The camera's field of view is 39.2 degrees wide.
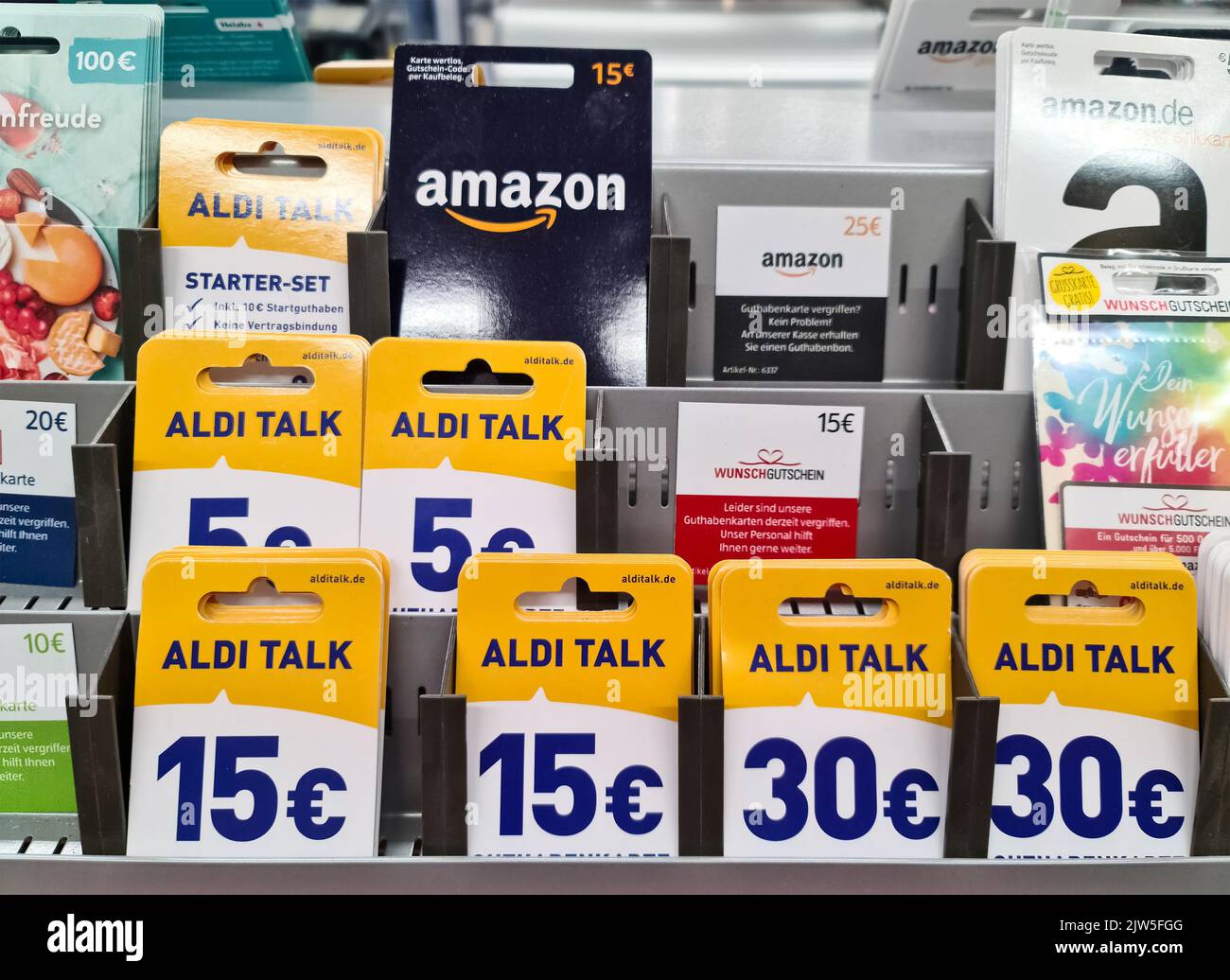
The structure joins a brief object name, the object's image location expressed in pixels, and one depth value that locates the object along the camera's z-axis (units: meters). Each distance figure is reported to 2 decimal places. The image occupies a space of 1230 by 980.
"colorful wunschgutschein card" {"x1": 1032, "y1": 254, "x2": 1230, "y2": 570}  0.52
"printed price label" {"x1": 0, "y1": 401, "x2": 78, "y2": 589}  0.52
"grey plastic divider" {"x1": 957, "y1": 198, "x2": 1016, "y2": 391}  0.53
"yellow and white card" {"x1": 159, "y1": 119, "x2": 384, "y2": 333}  0.55
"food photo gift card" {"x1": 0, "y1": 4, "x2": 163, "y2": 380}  0.54
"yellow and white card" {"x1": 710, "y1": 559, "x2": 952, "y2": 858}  0.48
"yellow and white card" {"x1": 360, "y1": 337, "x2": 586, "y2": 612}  0.51
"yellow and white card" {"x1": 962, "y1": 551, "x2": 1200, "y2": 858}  0.48
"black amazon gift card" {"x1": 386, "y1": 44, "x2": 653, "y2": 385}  0.55
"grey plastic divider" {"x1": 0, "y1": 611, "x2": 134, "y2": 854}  0.47
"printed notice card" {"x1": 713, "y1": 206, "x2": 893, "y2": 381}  0.56
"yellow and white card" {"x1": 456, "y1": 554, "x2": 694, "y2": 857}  0.48
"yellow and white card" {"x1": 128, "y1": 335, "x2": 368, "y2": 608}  0.51
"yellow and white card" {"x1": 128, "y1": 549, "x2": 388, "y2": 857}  0.48
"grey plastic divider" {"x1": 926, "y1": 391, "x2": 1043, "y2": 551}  0.53
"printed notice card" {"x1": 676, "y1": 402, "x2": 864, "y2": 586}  0.52
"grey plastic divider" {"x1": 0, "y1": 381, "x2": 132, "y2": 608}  0.49
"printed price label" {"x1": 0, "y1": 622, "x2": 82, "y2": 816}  0.49
